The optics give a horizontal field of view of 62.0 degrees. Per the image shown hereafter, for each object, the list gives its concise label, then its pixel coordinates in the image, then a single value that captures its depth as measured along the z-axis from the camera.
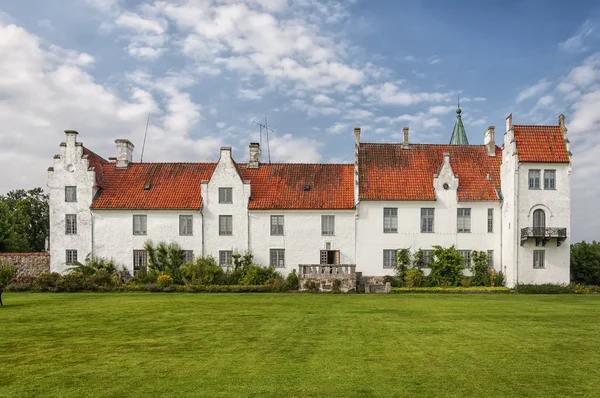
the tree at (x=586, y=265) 36.00
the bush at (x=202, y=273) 33.62
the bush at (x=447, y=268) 34.56
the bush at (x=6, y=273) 31.51
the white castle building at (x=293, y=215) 36.22
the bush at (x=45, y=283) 31.38
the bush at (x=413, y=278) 34.03
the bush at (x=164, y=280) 32.66
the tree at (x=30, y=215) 50.85
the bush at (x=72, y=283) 31.30
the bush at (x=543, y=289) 31.73
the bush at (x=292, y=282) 32.81
